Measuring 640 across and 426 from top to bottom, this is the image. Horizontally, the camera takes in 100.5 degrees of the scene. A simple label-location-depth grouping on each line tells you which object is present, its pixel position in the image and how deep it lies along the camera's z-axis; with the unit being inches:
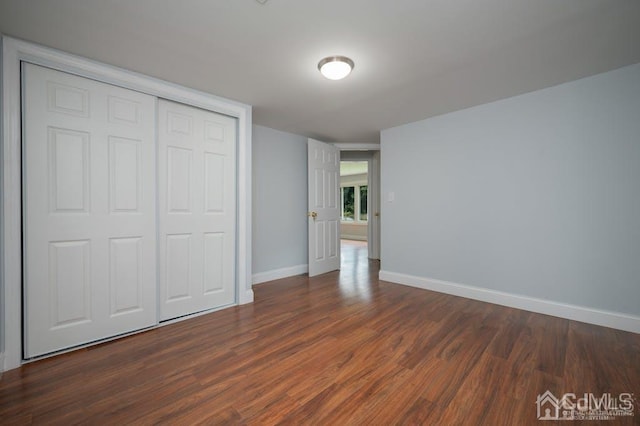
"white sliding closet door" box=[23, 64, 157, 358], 77.6
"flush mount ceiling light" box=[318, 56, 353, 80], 85.9
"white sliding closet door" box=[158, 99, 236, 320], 103.3
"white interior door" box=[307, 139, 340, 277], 172.6
